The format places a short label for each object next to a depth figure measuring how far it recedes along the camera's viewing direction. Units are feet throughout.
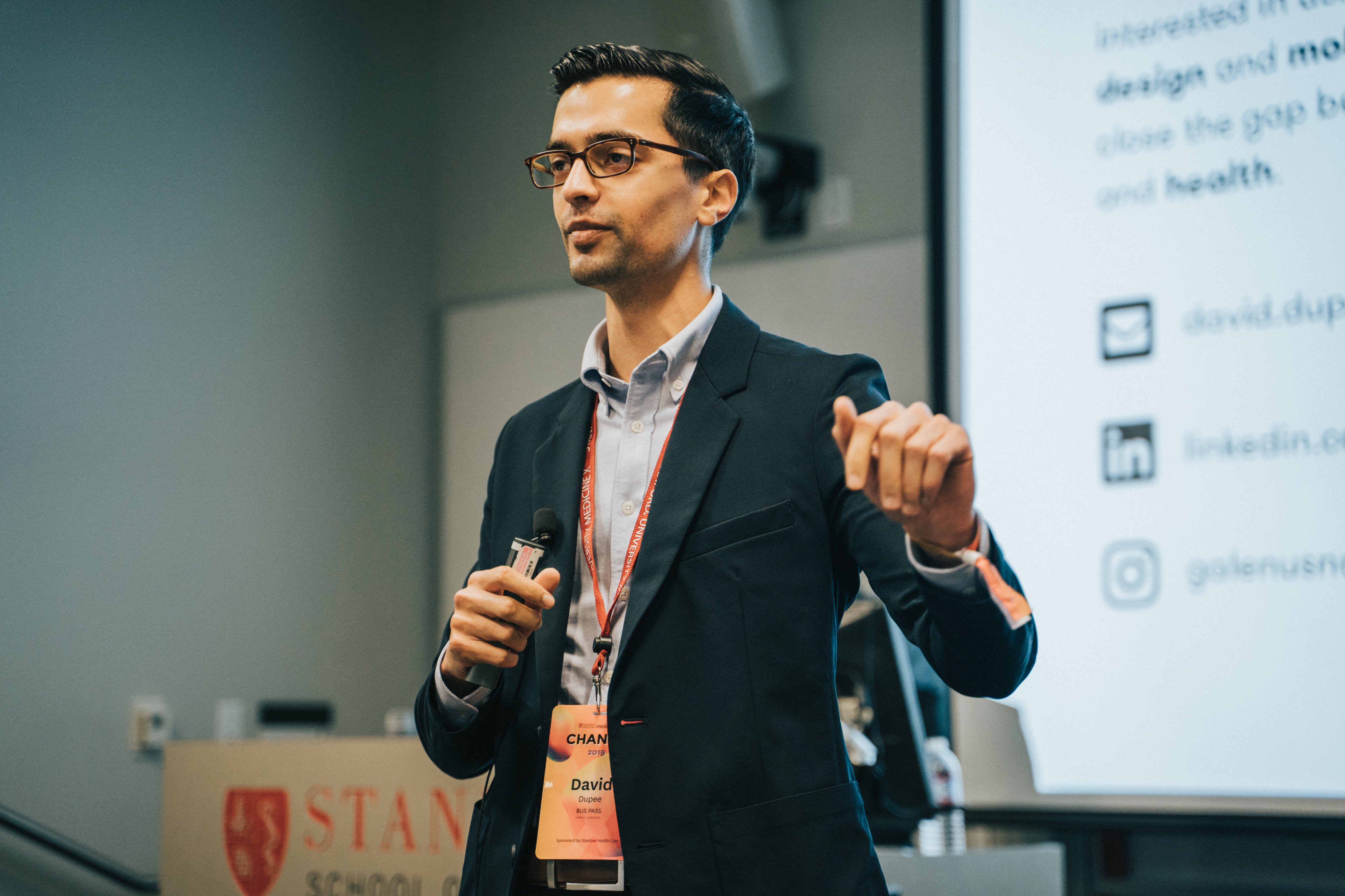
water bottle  8.46
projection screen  8.67
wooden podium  7.15
